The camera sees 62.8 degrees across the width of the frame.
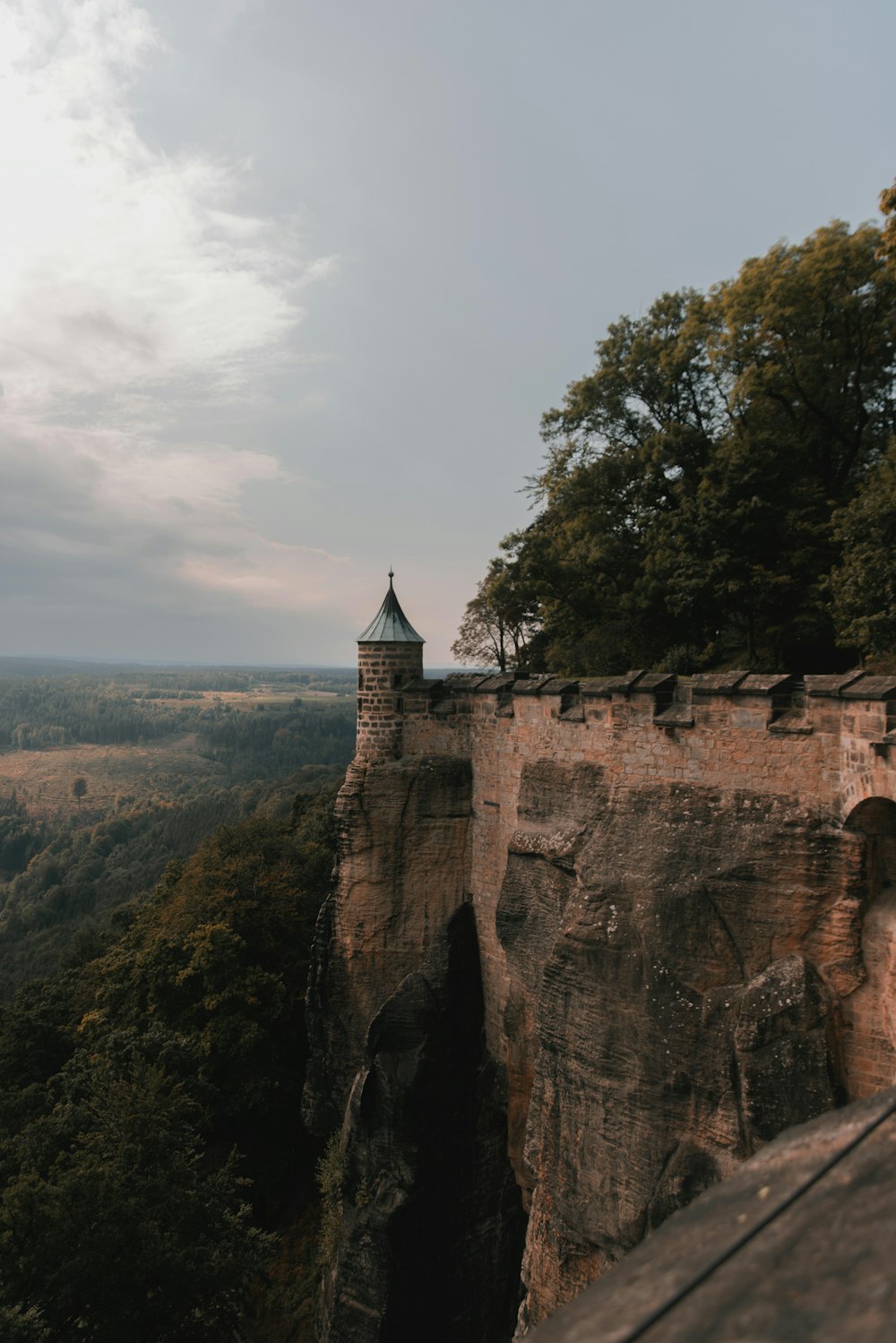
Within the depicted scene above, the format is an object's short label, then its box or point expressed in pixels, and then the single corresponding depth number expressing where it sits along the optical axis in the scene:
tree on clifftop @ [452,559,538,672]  24.09
